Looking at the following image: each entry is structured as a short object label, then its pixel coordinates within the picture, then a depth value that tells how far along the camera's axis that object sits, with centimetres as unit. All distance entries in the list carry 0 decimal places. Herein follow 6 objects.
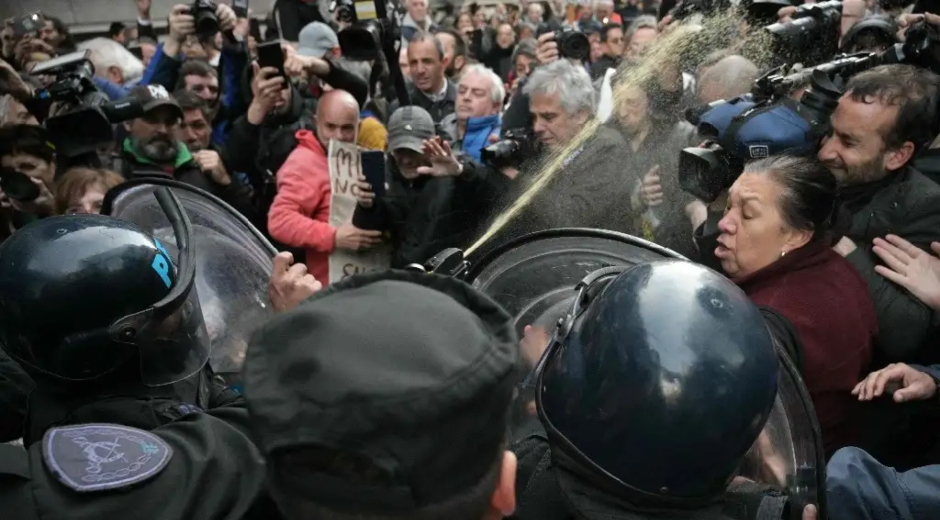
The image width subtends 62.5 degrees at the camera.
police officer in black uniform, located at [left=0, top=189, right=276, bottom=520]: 125
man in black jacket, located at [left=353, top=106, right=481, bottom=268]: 336
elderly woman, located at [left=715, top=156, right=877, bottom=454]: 193
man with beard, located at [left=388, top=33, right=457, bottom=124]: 507
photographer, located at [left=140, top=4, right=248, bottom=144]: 455
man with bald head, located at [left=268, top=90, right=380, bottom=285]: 362
